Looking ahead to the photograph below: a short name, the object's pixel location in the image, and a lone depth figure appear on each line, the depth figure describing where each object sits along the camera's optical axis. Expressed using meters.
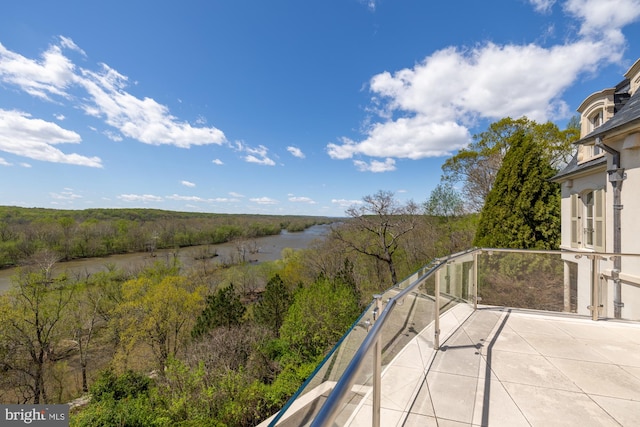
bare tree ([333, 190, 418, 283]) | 18.28
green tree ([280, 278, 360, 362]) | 13.76
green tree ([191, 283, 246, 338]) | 15.66
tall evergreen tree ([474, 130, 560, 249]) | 10.97
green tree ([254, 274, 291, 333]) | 17.34
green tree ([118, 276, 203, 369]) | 17.36
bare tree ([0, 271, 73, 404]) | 14.10
